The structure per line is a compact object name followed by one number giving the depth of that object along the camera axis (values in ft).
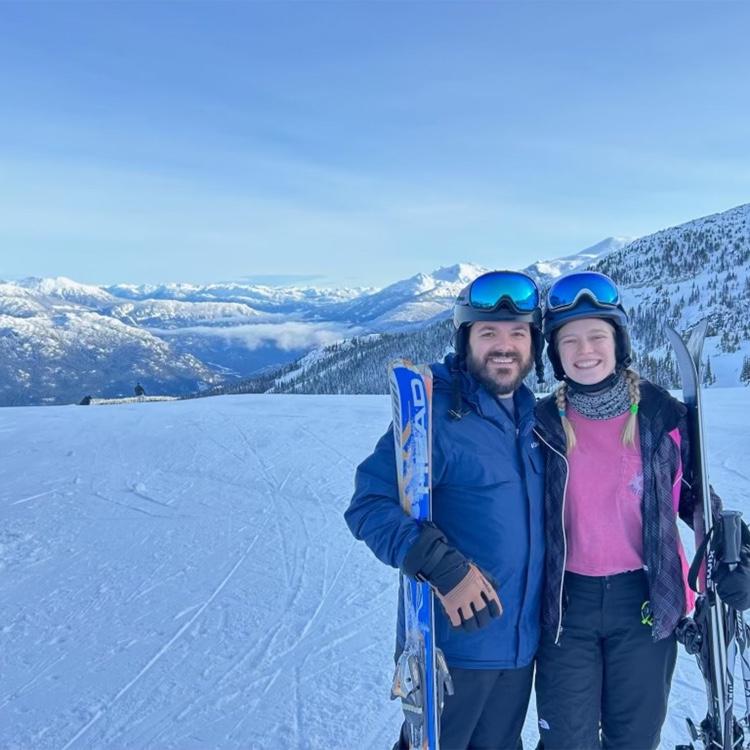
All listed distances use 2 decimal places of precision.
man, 8.43
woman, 8.54
